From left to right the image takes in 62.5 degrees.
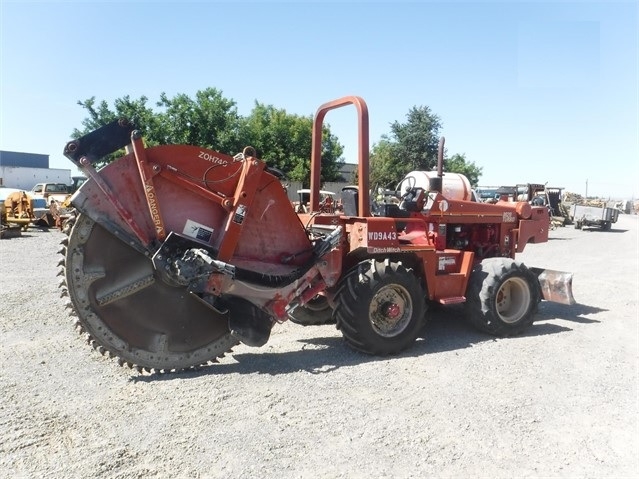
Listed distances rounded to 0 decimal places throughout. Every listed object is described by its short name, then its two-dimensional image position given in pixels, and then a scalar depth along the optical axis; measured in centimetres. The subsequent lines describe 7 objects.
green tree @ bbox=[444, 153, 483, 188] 4661
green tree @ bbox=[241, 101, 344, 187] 3225
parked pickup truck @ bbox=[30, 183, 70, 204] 2399
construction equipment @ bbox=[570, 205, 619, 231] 3103
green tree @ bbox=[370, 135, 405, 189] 4020
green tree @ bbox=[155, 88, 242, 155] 2697
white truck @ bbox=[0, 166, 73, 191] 5628
